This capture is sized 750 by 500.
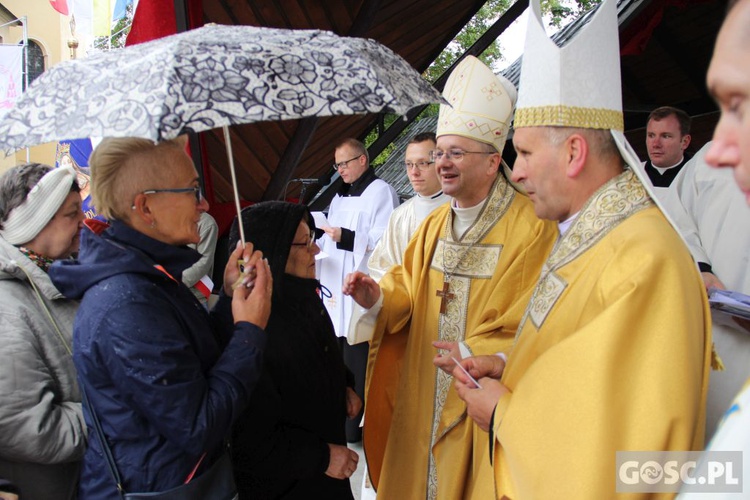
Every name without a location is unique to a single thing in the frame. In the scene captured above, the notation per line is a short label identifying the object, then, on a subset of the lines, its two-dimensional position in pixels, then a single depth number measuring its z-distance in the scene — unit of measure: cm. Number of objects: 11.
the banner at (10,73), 948
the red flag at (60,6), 1348
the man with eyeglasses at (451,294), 262
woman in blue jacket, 153
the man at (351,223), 531
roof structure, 553
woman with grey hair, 185
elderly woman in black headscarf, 208
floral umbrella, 138
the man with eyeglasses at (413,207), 401
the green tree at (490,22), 1803
